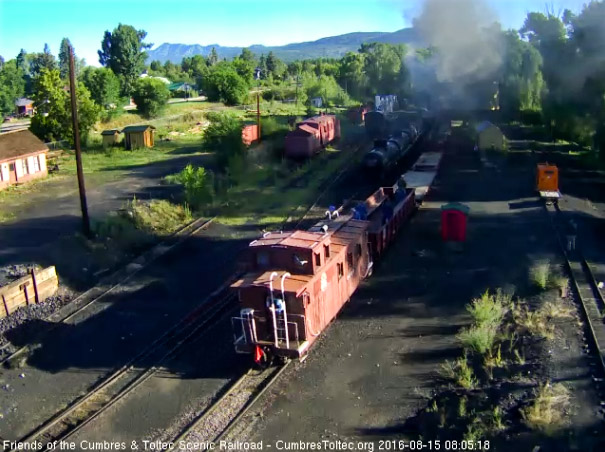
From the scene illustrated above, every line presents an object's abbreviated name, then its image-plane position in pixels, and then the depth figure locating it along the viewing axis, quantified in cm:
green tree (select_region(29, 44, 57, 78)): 12094
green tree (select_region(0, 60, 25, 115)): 7138
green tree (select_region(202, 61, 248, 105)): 7456
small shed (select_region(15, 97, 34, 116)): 8496
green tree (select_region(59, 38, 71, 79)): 12356
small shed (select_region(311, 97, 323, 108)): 7831
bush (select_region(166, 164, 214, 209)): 2727
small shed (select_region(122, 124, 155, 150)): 4747
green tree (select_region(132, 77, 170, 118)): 6156
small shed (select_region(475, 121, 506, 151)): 3975
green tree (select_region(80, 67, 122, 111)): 6481
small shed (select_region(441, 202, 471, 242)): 2128
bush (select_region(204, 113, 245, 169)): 3644
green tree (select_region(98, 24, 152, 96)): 8800
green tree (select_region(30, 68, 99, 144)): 4576
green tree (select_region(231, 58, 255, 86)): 8375
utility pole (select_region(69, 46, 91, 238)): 2164
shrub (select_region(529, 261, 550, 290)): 1693
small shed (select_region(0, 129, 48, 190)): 3381
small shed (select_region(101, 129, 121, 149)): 4726
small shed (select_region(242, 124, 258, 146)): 4131
